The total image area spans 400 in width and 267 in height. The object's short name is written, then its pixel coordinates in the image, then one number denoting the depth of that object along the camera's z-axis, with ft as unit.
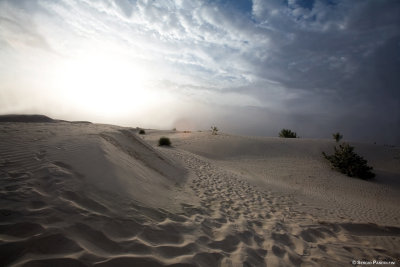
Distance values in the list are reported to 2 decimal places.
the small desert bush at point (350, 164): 36.04
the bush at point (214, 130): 72.23
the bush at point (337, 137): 54.60
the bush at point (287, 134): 73.16
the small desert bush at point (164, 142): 50.56
